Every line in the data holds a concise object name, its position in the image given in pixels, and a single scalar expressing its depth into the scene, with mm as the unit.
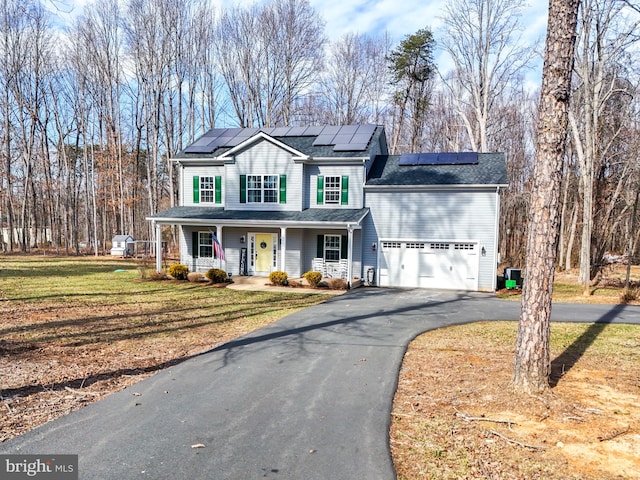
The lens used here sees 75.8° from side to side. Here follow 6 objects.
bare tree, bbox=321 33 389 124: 33094
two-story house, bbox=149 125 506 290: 16922
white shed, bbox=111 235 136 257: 30067
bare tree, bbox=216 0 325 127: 30094
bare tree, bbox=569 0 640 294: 16875
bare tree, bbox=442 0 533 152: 24438
